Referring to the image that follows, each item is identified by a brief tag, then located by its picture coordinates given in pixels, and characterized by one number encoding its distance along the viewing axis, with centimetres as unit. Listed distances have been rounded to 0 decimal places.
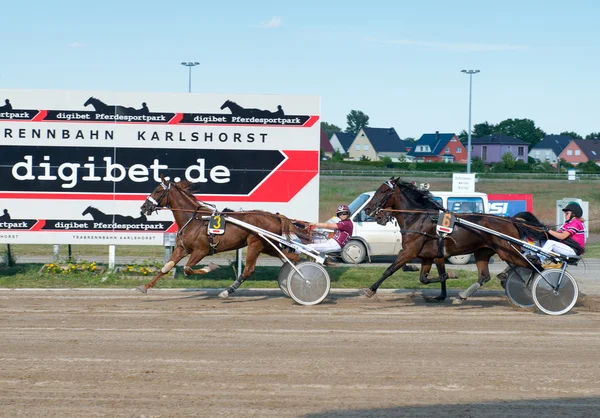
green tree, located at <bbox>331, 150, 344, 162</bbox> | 8287
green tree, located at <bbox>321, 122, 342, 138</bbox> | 16018
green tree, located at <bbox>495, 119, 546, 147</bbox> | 12375
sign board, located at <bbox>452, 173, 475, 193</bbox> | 2286
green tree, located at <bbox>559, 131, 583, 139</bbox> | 12654
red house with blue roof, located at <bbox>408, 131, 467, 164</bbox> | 10731
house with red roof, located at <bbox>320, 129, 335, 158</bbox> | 10896
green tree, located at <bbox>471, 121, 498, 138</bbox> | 12119
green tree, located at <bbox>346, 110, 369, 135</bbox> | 16888
